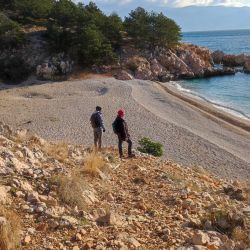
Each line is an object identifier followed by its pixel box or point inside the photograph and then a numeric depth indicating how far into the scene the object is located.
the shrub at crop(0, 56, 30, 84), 35.55
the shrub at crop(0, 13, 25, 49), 37.95
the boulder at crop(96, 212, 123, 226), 5.43
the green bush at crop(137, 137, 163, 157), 13.27
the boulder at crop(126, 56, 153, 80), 37.89
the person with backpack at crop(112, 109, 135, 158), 10.74
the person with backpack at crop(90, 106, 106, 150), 11.71
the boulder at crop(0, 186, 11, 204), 5.39
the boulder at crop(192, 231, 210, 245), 4.98
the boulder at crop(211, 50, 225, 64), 58.39
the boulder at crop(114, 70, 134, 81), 35.68
